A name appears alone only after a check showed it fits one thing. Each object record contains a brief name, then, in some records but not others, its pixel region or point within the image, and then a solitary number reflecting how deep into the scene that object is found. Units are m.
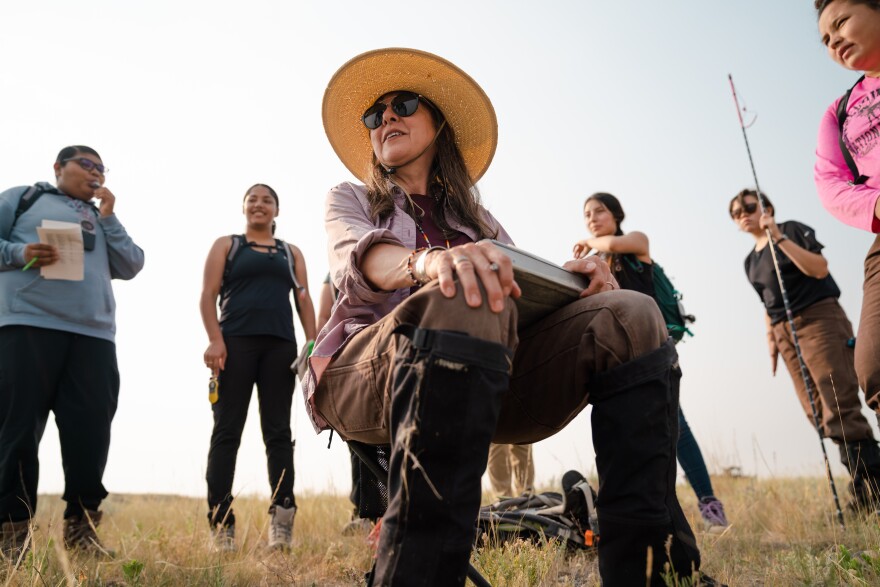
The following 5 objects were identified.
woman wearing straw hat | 1.32
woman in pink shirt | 2.80
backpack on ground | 3.36
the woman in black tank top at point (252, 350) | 4.48
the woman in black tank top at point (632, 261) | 4.61
